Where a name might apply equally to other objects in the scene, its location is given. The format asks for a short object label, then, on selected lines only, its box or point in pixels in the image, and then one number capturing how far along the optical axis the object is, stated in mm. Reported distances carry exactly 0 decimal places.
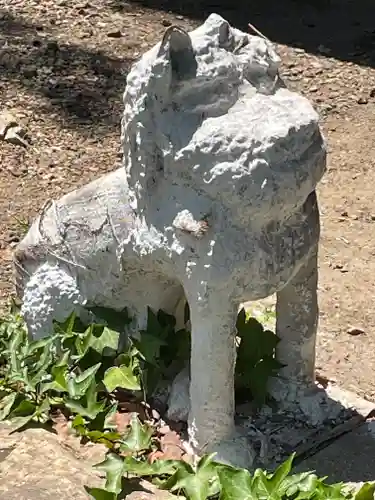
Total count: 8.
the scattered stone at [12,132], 6156
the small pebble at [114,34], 7508
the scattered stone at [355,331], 4754
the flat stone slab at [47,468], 3070
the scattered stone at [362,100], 6887
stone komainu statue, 2977
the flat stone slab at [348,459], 3387
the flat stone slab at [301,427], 3432
